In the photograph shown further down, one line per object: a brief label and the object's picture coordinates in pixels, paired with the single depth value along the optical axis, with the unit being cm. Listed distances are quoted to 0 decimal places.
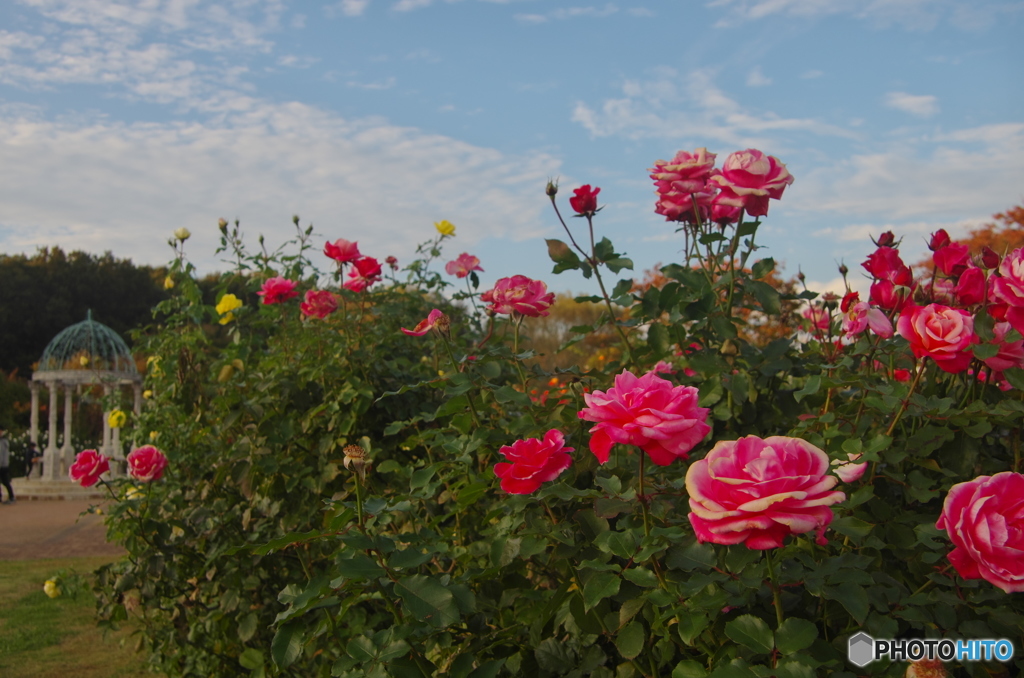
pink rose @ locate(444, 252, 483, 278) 295
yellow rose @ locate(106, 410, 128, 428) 407
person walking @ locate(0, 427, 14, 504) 1145
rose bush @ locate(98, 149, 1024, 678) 107
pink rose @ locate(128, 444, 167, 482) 277
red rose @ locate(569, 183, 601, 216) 172
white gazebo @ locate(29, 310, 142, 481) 1541
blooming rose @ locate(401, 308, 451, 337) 159
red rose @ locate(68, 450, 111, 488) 288
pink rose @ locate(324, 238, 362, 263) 251
